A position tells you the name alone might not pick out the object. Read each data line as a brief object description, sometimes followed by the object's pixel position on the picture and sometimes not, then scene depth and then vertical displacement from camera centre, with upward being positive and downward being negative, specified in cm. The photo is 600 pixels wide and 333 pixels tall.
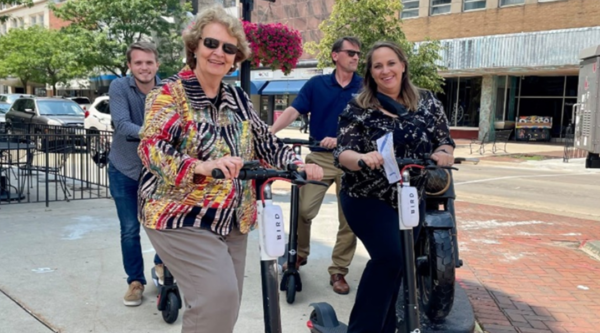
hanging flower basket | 679 +95
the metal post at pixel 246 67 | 638 +60
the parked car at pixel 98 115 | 1725 -13
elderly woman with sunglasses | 224 -25
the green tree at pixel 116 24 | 2694 +460
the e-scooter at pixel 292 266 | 414 -114
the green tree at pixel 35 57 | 3256 +323
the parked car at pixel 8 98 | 2370 +46
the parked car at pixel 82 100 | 2836 +57
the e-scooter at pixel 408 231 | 278 -56
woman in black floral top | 306 -17
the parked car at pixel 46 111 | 1756 -7
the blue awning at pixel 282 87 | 3266 +196
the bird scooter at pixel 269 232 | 225 -48
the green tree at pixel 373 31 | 1780 +306
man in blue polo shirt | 448 -2
